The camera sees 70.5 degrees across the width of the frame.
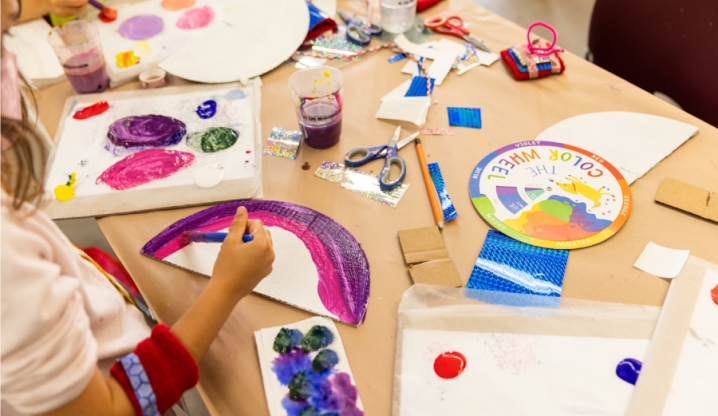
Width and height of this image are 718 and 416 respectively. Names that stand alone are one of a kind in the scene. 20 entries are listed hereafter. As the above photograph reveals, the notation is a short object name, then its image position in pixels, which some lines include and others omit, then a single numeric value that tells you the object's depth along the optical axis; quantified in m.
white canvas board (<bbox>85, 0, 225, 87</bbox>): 1.08
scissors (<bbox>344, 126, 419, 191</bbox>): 0.84
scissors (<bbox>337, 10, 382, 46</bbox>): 1.13
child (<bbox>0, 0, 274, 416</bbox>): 0.43
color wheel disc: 0.74
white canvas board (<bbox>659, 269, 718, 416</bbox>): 0.56
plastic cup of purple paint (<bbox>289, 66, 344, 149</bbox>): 0.87
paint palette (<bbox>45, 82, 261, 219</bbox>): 0.82
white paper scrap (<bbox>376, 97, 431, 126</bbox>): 0.94
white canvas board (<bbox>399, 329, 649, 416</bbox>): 0.57
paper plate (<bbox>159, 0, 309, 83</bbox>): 1.06
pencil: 0.77
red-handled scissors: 1.13
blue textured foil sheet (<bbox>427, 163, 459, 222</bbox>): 0.77
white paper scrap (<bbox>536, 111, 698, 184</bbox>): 0.83
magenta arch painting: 0.67
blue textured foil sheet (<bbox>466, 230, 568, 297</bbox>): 0.68
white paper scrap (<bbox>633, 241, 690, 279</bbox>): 0.68
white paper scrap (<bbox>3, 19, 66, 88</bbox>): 1.06
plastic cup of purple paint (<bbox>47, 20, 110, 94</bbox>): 1.01
